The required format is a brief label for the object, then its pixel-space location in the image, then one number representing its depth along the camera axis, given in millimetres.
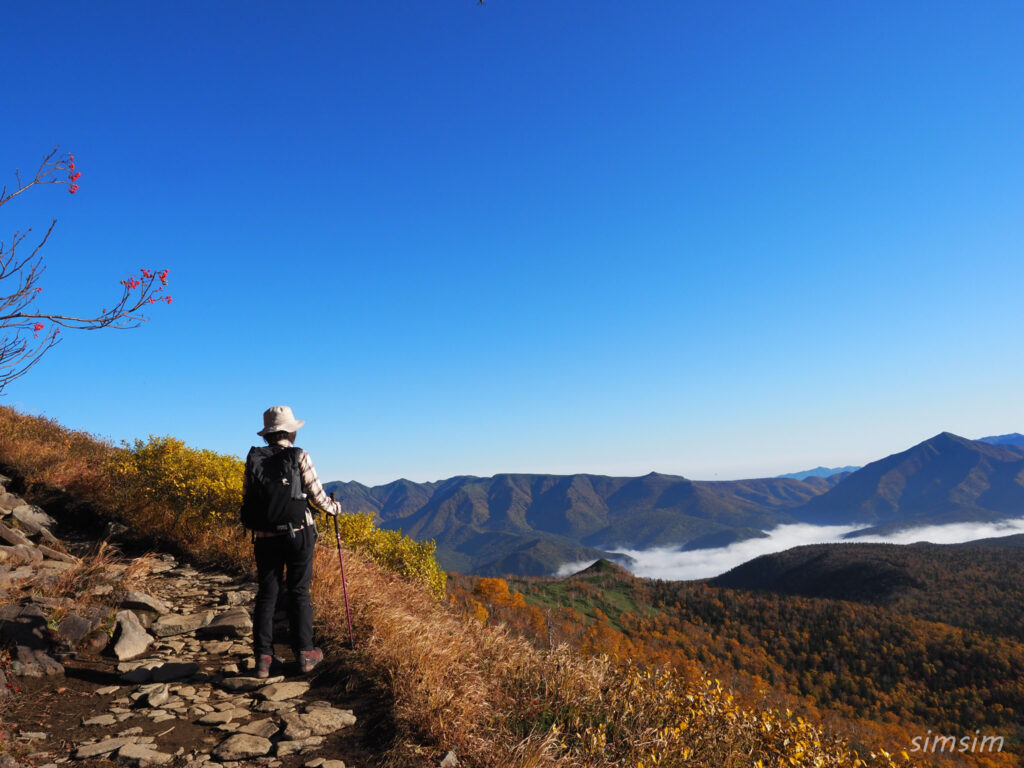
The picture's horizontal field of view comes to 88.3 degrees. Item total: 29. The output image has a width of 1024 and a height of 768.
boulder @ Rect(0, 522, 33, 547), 8641
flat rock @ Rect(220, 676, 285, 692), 5633
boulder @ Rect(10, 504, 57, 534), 9820
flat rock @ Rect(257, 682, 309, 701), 5434
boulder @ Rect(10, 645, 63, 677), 5479
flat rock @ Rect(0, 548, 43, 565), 8047
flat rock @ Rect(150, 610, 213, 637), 7000
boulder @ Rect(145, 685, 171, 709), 5180
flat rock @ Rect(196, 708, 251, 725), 4910
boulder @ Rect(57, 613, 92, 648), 6133
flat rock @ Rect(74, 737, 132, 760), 4273
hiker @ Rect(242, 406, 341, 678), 5887
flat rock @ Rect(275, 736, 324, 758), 4500
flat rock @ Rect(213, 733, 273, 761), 4414
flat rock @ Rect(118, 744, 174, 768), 4211
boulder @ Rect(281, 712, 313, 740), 4715
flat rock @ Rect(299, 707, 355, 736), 4848
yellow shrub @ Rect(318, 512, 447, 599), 13172
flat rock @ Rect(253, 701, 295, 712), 5207
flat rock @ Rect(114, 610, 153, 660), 6266
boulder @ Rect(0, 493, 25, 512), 10398
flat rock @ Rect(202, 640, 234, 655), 6605
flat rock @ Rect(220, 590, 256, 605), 8203
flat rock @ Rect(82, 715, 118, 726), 4809
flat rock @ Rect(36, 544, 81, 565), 8781
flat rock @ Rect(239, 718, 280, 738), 4746
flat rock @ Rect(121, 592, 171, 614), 7405
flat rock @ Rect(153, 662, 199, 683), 5789
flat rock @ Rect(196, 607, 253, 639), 7031
